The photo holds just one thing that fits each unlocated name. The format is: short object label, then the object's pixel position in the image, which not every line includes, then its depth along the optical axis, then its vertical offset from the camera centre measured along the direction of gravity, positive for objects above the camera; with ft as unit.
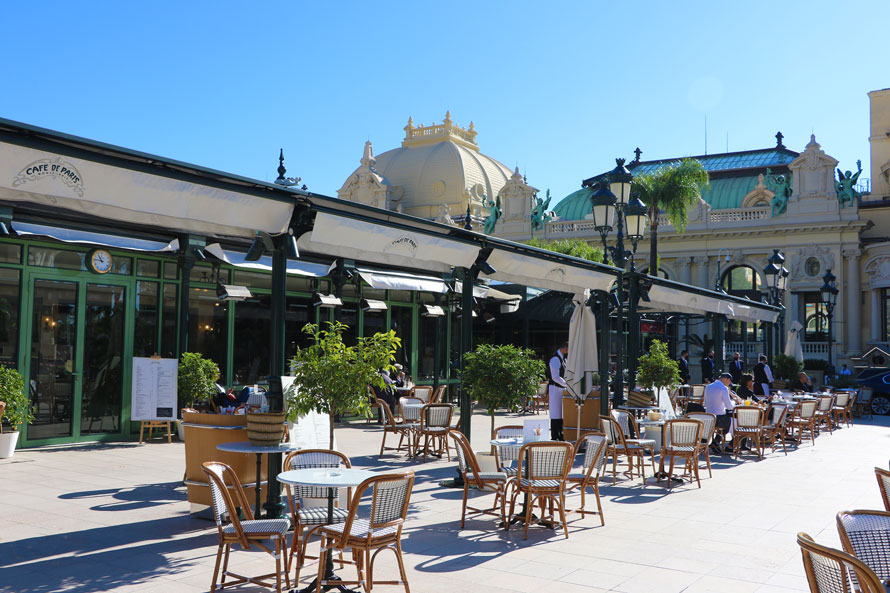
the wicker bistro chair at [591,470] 26.20 -4.15
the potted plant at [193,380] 44.42 -1.97
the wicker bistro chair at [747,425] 44.55 -4.29
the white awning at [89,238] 40.09 +5.93
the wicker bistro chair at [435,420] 40.24 -3.77
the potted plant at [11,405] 36.96 -2.93
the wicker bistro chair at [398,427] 42.19 -4.34
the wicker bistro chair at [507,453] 28.25 -3.85
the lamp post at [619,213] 40.42 +7.35
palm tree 114.42 +24.20
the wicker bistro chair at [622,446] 34.81 -4.34
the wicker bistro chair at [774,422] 47.32 -4.36
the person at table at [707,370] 81.41 -2.01
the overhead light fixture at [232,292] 50.78 +3.54
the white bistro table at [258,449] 22.91 -3.06
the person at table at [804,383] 71.57 -2.93
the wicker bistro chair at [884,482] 18.69 -3.14
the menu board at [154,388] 43.39 -2.44
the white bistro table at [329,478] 18.58 -3.27
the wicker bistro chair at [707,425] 37.35 -3.64
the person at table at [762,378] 60.73 -2.10
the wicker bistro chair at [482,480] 25.86 -4.44
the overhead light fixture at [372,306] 62.54 +3.36
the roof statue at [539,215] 162.91 +28.46
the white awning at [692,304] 47.62 +3.23
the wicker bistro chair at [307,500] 19.29 -4.30
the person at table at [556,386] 42.37 -2.04
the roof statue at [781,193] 142.10 +29.06
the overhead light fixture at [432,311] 66.74 +3.20
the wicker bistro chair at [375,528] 17.44 -4.23
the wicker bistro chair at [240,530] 17.81 -4.29
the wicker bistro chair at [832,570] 10.93 -3.20
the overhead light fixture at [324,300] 56.44 +3.41
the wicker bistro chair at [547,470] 24.58 -3.85
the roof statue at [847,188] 135.85 +28.95
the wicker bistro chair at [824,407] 58.73 -4.24
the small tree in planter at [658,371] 48.83 -1.31
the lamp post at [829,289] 90.94 +7.37
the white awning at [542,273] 31.99 +3.36
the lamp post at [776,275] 76.74 +7.96
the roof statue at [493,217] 158.20 +27.46
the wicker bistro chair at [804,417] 51.85 -4.47
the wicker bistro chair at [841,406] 64.86 -4.56
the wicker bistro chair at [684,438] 34.65 -3.93
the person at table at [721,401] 43.78 -2.83
